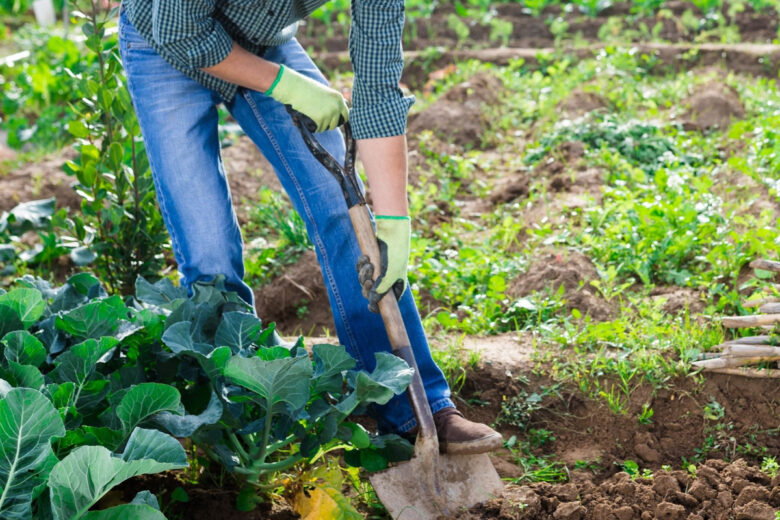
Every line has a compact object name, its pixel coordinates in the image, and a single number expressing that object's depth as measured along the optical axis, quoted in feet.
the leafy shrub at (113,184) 9.04
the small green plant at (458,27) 21.54
